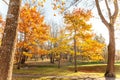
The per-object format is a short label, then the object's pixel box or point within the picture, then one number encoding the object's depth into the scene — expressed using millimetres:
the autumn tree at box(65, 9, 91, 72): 8345
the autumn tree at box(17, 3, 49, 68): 9355
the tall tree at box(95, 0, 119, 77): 6915
